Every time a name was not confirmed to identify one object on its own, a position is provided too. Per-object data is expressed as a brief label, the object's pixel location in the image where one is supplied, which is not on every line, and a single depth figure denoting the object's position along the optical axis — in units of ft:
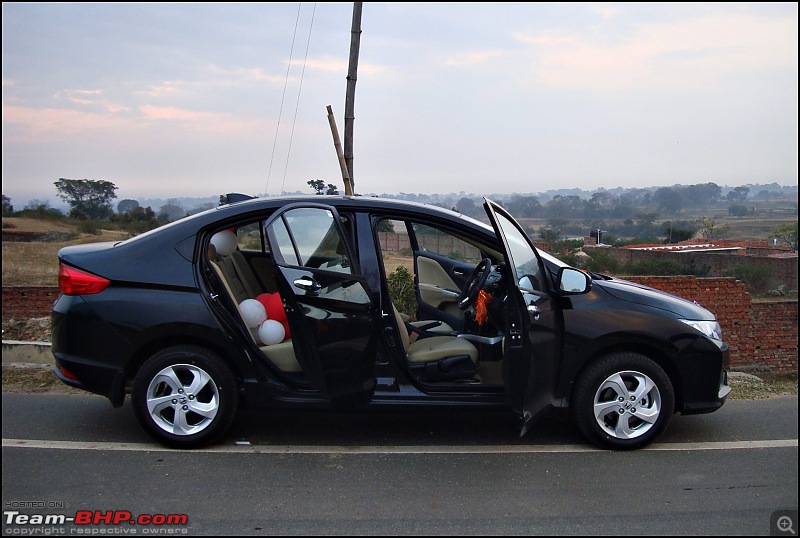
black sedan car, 14.62
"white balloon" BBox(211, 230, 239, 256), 16.52
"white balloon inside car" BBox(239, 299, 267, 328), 16.44
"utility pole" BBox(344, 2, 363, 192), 25.94
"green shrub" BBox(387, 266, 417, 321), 20.04
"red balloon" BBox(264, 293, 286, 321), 16.84
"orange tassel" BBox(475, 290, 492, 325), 16.96
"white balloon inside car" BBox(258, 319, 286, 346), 16.15
